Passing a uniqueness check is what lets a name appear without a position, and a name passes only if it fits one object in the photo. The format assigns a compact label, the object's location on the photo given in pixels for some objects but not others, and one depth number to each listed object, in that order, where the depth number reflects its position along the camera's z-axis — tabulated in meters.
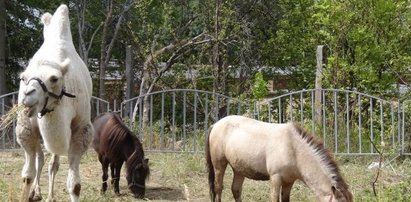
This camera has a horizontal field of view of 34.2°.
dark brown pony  8.08
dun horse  6.18
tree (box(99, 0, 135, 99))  15.13
